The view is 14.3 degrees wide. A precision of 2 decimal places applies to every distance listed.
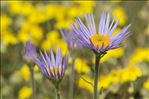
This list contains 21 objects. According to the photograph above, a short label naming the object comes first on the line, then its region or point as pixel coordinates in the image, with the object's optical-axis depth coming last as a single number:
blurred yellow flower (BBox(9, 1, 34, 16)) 4.46
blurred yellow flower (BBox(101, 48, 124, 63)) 3.60
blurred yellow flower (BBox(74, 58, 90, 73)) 3.36
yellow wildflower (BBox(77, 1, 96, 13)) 4.41
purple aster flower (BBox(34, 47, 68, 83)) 2.01
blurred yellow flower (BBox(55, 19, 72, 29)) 4.18
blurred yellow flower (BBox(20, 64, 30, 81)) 3.40
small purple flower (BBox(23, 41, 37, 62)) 2.21
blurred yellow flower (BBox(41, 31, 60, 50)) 3.96
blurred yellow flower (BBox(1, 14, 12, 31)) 4.31
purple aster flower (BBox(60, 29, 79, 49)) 2.63
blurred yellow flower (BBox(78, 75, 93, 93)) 3.09
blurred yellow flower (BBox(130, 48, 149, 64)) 3.50
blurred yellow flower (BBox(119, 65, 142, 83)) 2.78
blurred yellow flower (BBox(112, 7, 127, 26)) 4.31
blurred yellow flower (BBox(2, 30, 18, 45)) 4.12
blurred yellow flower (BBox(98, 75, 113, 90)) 3.02
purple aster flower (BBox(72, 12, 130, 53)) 1.90
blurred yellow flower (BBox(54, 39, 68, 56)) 3.83
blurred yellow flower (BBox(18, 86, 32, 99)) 3.26
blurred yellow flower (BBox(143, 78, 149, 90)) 3.01
